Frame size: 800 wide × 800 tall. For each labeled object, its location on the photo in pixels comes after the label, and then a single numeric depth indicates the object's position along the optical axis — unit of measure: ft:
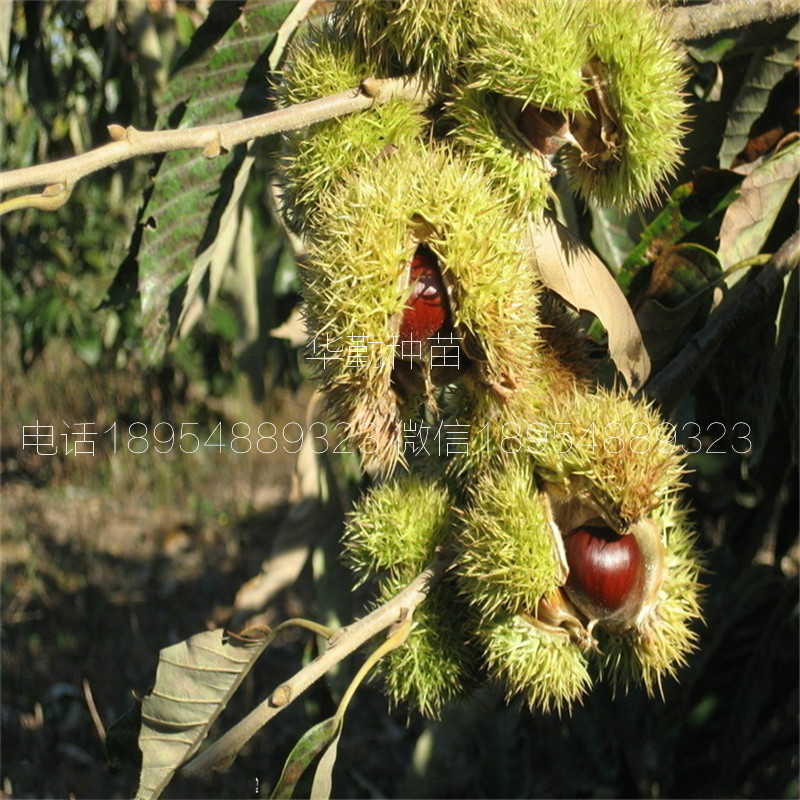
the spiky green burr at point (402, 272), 2.29
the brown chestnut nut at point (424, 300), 2.39
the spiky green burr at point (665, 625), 2.75
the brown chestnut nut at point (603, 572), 2.67
